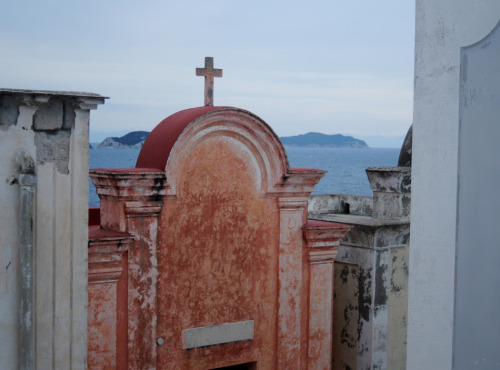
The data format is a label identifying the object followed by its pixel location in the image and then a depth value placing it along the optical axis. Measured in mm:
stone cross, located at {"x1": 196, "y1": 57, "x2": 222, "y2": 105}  9672
